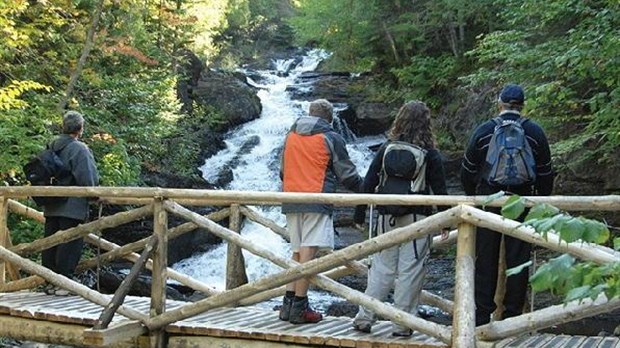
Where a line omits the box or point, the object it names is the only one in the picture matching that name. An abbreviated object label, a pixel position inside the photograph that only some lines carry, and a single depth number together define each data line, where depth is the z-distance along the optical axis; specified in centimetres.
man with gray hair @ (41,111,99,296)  681
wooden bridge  437
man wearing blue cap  519
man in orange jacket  558
